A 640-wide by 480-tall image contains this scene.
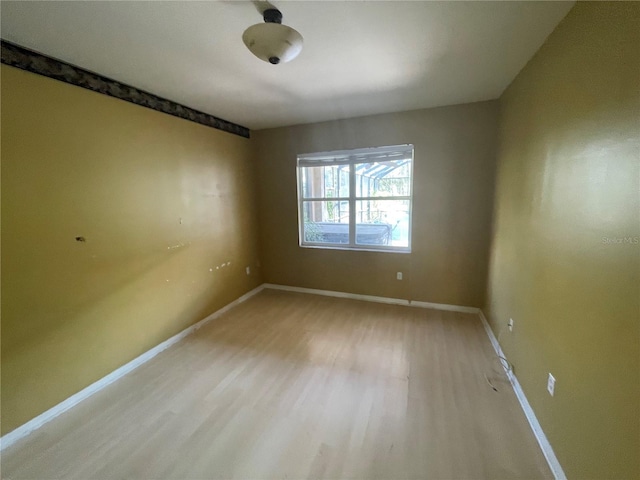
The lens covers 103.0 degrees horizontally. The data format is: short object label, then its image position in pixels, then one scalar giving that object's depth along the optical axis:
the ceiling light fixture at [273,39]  1.29
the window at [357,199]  3.32
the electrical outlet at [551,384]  1.40
